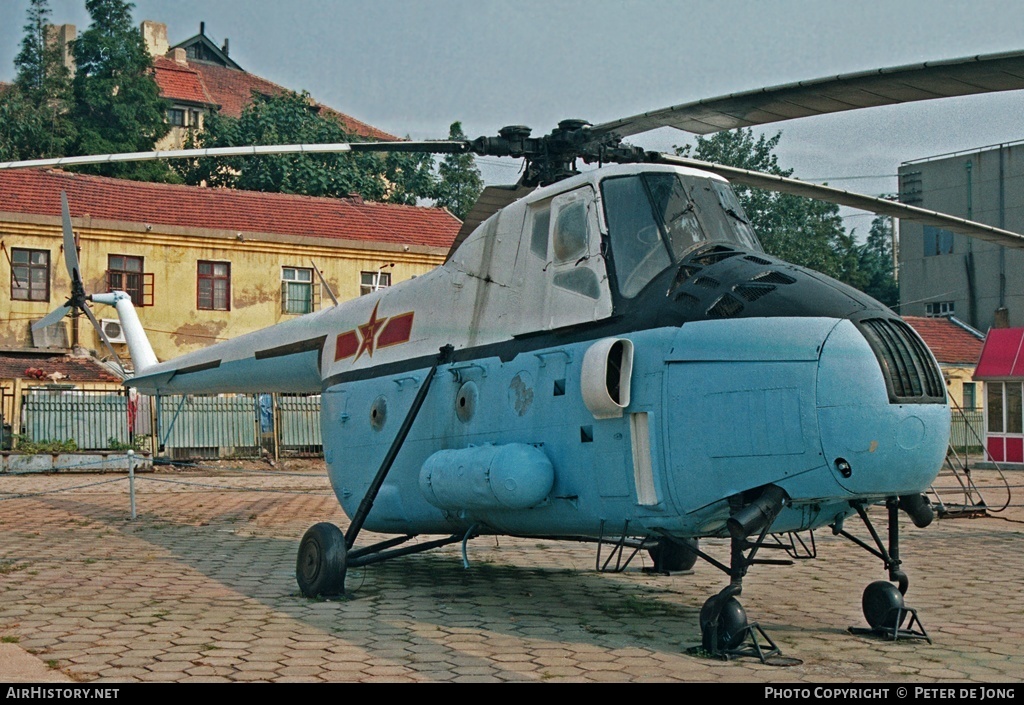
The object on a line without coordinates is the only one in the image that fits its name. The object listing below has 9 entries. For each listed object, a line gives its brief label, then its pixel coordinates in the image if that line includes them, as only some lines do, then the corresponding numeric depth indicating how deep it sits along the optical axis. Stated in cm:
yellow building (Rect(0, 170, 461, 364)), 3372
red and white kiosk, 2983
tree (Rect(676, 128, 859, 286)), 5159
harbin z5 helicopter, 672
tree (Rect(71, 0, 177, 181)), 5578
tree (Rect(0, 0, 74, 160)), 5231
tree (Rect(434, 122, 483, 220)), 5712
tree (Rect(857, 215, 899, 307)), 6255
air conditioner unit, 3362
